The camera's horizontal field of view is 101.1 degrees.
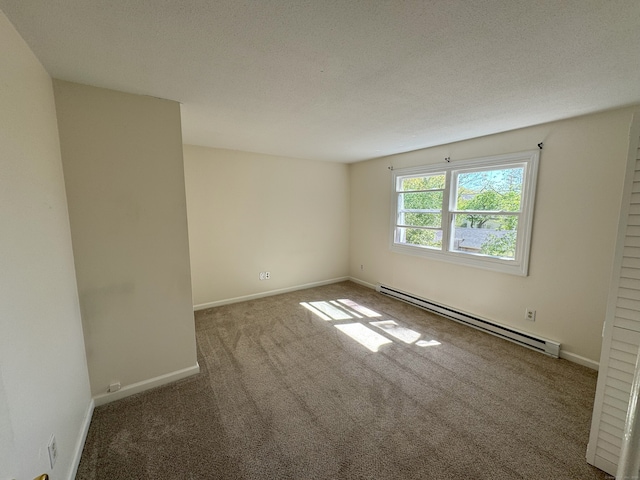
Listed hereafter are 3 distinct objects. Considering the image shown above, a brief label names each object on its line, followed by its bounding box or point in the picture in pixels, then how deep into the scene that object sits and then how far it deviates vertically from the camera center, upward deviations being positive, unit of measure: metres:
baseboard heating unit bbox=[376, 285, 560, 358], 2.63 -1.31
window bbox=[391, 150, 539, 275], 2.80 +0.02
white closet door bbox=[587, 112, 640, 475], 1.31 -0.64
